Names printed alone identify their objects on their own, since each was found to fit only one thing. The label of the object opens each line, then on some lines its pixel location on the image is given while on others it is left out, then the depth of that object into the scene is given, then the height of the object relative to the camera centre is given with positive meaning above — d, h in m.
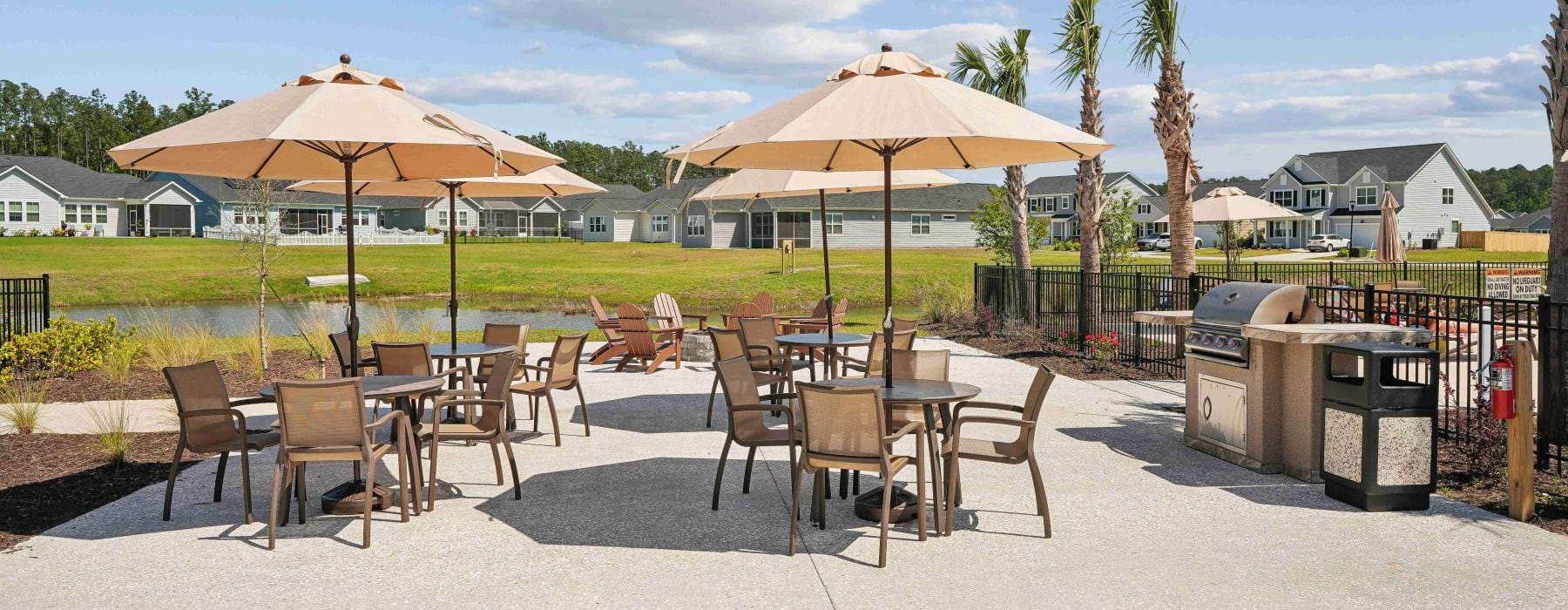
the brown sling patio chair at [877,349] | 9.23 -0.72
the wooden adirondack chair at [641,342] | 14.14 -0.98
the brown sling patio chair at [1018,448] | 6.12 -1.06
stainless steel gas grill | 7.91 -0.38
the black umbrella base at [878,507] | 6.42 -1.42
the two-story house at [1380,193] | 68.62 +4.09
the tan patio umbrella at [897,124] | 6.23 +0.83
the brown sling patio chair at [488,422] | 6.84 -1.00
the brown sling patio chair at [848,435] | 5.71 -0.90
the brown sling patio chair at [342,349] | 8.34 -0.62
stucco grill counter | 7.39 -0.80
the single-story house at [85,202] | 61.31 +3.86
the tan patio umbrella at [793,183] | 11.68 +0.86
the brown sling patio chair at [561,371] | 9.24 -0.89
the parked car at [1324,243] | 63.78 +0.91
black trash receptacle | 6.58 -1.07
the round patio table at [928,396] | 6.17 -0.77
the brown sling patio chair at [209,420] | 6.47 -0.91
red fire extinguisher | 6.33 -0.71
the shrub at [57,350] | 12.67 -0.93
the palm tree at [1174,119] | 14.73 +1.87
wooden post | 6.32 -1.06
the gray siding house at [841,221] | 62.06 +2.38
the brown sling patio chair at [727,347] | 10.16 -0.75
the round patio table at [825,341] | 10.20 -0.73
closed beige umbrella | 20.86 +0.37
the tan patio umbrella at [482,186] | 10.49 +0.78
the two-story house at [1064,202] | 82.81 +4.49
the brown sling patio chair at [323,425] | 6.01 -0.86
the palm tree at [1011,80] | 21.20 +3.49
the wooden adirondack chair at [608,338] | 14.81 -0.97
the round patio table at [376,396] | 6.66 -0.84
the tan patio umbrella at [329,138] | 6.41 +0.82
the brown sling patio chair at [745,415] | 6.86 -0.97
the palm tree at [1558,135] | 8.00 +0.89
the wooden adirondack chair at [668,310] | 15.46 -0.63
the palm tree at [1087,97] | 18.09 +2.71
